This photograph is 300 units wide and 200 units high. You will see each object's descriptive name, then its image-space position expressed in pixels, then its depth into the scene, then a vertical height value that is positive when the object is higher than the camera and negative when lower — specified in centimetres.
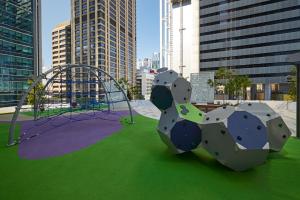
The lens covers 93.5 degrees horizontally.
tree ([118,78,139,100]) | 3304 +179
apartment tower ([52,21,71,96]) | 7754 +3026
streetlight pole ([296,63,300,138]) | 622 -34
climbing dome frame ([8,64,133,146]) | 621 +6
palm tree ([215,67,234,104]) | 2728 +397
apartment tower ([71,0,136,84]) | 6788 +3163
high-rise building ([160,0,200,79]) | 4707 +2094
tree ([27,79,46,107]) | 1874 -28
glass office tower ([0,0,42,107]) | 2872 +1119
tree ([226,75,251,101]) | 2688 +251
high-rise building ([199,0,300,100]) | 3766 +1673
